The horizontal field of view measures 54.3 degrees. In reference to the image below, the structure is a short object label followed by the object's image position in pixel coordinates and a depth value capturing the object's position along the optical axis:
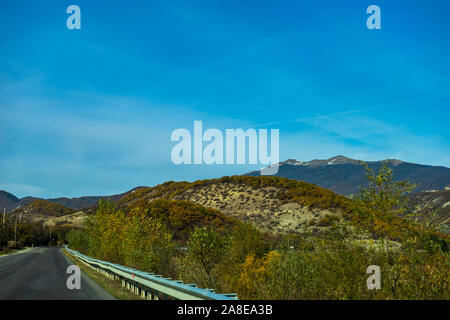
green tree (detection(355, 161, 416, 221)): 13.34
